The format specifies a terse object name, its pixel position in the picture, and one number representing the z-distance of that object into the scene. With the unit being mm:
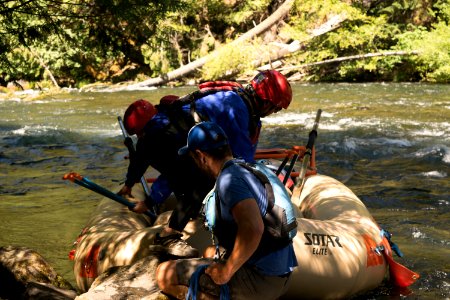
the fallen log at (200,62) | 22825
